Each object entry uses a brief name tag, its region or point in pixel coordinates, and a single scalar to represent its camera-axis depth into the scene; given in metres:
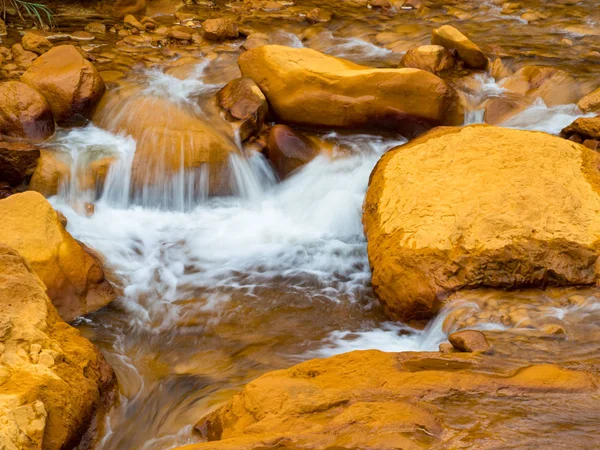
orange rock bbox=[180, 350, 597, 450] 5.08
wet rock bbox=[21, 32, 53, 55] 15.37
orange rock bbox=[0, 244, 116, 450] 5.72
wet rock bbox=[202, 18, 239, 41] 17.03
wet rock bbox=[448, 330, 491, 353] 6.82
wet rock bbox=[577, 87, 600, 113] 13.45
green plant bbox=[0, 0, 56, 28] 17.24
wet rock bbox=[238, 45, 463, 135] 12.58
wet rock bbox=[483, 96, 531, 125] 13.66
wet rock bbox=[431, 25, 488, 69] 15.05
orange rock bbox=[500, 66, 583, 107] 14.12
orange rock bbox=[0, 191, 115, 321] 8.70
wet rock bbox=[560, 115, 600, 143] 11.70
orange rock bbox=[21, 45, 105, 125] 12.51
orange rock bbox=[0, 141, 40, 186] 11.05
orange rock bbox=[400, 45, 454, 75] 14.82
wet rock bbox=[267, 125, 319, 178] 12.50
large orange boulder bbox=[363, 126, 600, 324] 8.55
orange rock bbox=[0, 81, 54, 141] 11.91
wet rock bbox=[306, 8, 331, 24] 19.02
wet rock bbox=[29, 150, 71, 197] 11.51
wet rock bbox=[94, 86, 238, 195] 12.10
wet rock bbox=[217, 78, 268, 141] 12.70
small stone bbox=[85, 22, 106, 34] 17.20
